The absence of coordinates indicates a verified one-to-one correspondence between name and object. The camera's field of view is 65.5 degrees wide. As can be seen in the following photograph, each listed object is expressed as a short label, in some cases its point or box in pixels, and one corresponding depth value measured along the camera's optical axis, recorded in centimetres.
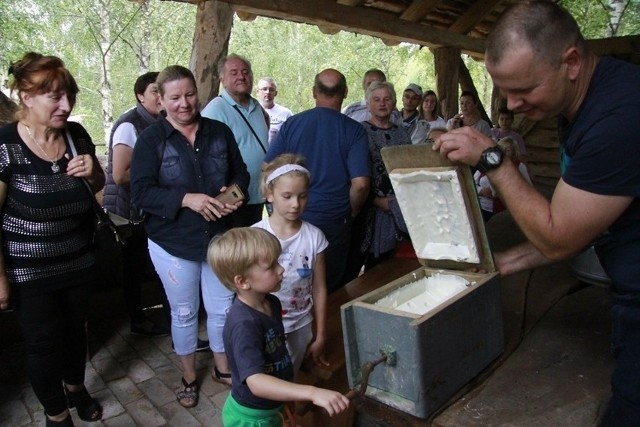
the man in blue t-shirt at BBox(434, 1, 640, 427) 118
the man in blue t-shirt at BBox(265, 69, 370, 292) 312
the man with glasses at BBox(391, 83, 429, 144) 513
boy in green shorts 164
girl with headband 222
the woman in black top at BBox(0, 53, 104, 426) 217
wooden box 132
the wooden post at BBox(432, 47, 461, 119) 734
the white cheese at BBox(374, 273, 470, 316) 163
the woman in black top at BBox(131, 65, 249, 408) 252
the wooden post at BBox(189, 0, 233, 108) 394
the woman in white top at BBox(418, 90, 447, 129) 591
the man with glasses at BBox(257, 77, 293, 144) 549
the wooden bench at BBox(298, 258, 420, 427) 205
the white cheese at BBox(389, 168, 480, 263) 161
